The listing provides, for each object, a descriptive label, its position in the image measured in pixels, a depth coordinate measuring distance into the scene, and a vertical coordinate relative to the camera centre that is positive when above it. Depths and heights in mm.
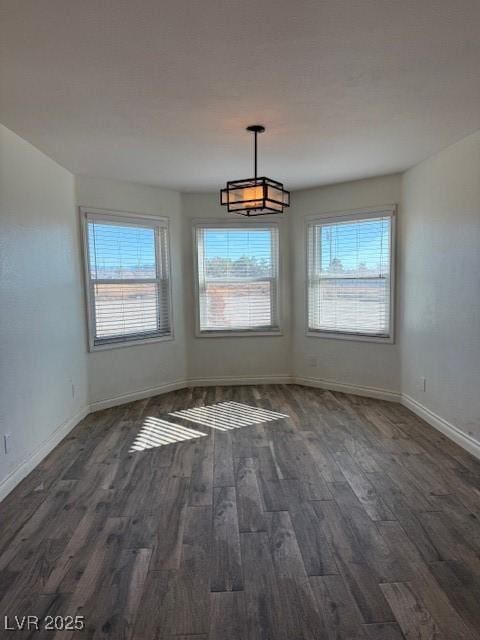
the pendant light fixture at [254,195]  2834 +606
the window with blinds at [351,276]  4715 +32
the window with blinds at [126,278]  4539 +45
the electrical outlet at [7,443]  2812 -1103
